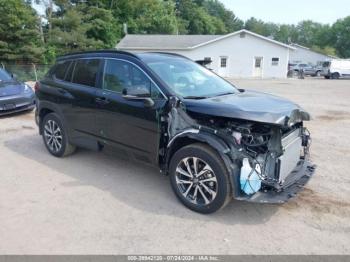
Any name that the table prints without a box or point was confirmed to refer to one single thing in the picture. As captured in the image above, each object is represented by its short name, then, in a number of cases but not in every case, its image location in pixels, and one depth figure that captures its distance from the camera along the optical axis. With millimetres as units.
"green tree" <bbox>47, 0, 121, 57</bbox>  31734
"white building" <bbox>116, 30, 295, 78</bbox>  34219
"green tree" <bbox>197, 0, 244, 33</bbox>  90831
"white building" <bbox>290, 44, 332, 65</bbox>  59059
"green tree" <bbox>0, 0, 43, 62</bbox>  26047
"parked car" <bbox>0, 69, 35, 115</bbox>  9117
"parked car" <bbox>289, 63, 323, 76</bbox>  37862
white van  33969
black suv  3654
